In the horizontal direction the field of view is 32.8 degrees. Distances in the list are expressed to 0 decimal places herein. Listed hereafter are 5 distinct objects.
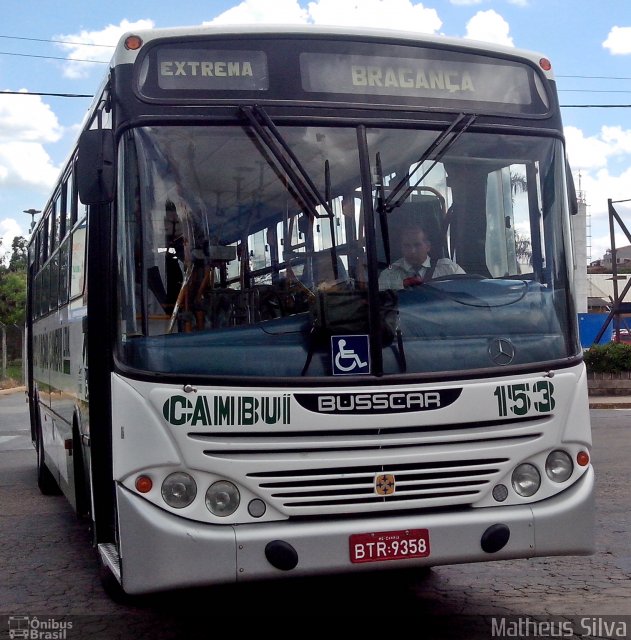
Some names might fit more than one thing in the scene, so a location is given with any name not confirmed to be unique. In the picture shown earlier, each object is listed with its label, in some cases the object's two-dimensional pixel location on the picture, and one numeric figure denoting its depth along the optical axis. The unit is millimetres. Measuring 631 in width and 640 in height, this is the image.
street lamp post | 42912
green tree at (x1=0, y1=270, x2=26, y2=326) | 48000
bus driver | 5668
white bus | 5324
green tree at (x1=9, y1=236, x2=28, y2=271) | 70438
